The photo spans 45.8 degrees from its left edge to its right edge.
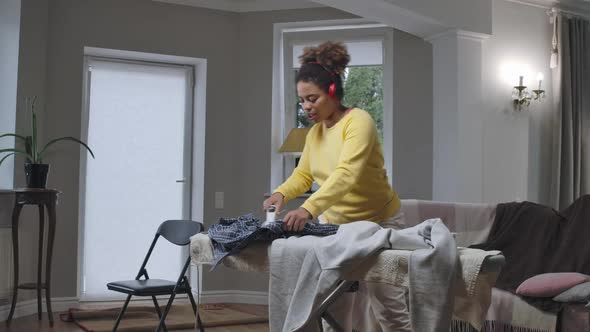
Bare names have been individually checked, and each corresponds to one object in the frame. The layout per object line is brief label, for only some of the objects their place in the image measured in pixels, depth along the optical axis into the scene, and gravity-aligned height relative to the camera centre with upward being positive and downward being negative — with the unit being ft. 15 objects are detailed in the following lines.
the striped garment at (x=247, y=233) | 7.17 -0.42
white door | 18.88 +0.64
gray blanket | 5.80 -0.65
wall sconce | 18.90 +2.81
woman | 7.54 +0.38
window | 19.20 +3.39
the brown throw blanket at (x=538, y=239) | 13.26 -0.83
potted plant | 15.93 +0.78
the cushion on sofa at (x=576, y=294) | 11.08 -1.54
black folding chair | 12.16 -1.69
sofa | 11.36 -1.76
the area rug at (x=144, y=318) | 15.25 -2.98
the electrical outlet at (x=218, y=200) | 19.56 -0.24
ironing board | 5.74 -0.70
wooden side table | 15.70 -0.88
